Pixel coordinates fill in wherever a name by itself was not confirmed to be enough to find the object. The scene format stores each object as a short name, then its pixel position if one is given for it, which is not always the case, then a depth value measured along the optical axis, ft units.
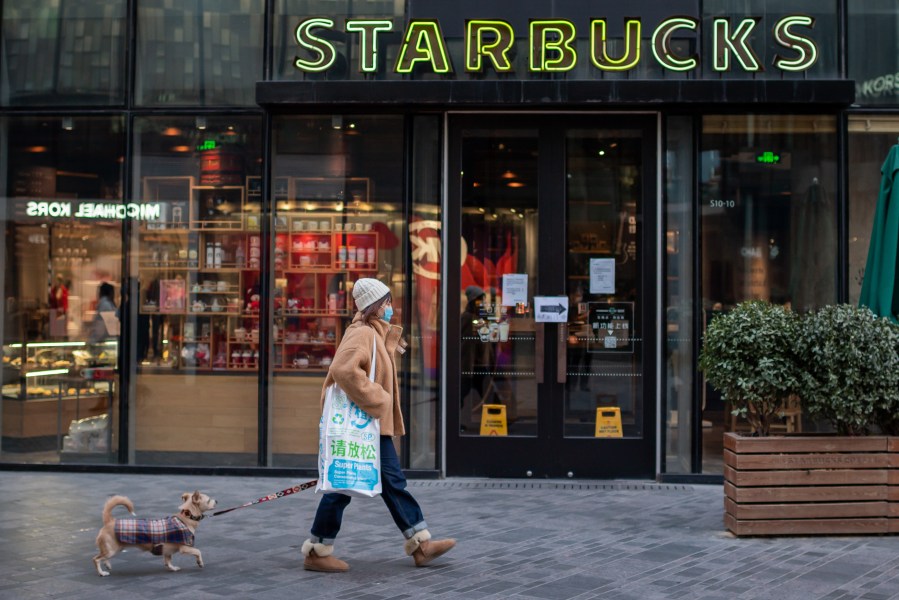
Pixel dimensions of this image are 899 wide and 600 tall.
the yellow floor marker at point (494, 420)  33.32
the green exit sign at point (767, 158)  33.06
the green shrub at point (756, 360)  24.97
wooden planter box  24.77
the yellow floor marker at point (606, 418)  33.09
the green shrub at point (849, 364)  24.67
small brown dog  21.18
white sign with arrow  32.91
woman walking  21.62
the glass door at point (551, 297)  33.04
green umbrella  26.94
